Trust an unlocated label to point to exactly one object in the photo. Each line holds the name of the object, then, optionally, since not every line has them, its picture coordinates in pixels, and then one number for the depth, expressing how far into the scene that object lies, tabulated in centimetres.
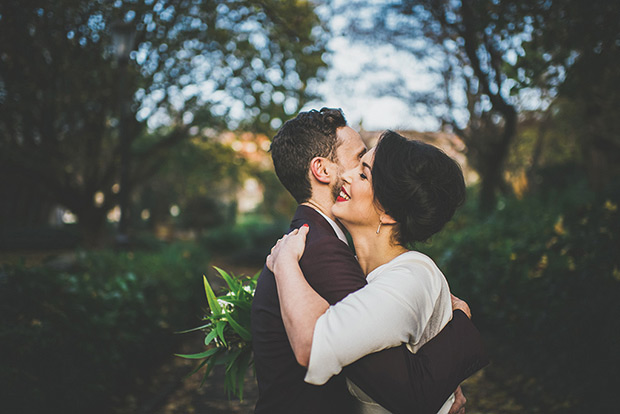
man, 145
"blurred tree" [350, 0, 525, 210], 464
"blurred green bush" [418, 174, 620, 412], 331
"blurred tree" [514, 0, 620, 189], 364
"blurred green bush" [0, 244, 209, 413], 308
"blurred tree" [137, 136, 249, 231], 1206
